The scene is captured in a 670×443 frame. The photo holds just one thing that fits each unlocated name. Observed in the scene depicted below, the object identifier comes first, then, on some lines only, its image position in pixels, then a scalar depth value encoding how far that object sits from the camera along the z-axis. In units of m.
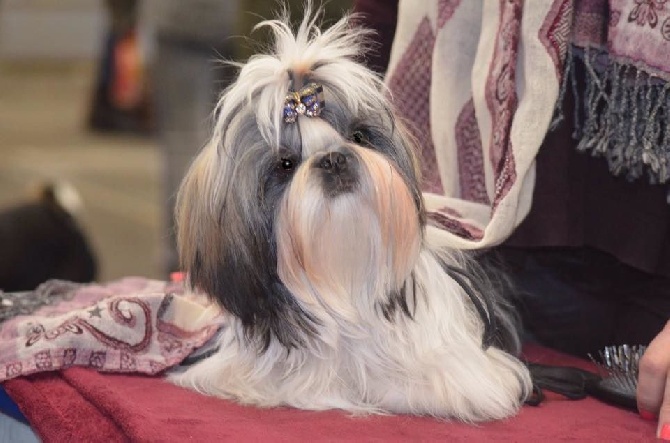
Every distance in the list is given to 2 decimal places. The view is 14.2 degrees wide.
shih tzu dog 1.83
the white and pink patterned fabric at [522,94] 1.92
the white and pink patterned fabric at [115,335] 1.93
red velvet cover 1.80
